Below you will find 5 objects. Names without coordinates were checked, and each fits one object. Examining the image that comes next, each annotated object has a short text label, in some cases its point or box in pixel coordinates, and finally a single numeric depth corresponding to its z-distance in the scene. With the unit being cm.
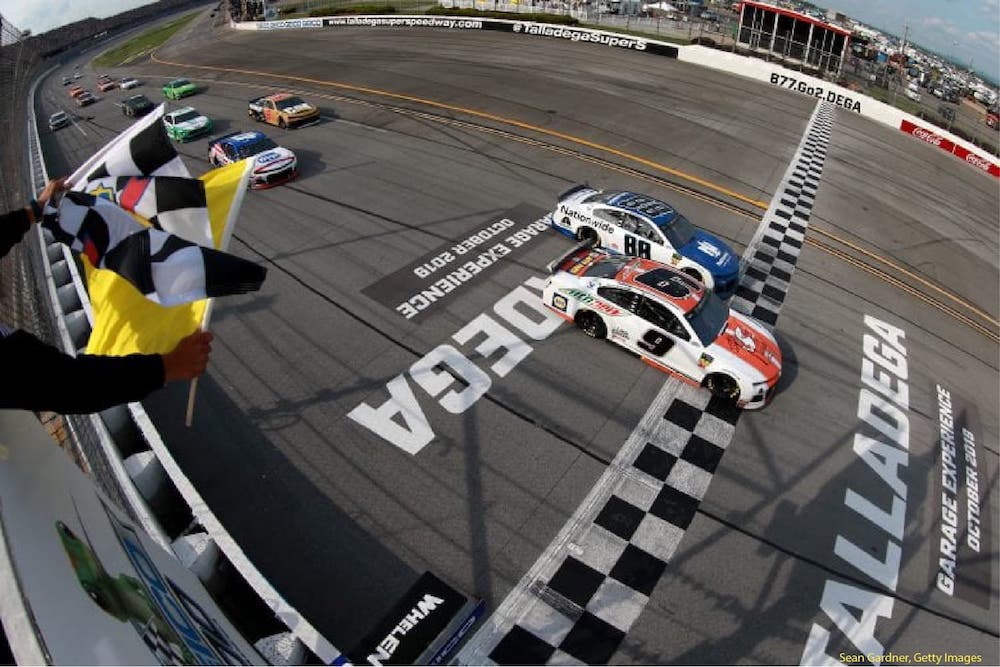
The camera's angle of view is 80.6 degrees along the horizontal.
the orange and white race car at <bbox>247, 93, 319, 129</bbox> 2295
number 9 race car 1074
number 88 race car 1345
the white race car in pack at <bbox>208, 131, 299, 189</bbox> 1806
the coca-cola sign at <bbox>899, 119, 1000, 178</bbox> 2536
